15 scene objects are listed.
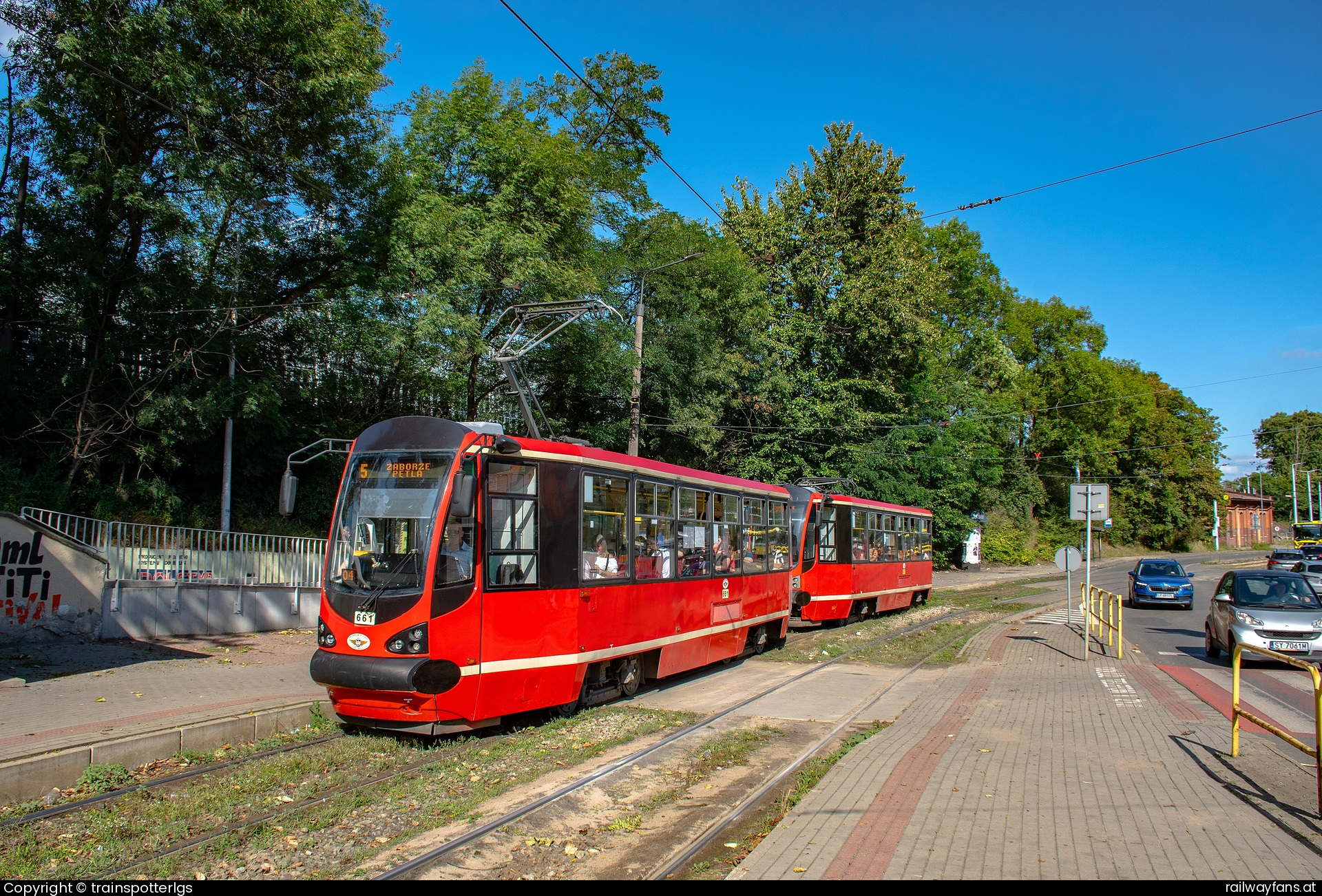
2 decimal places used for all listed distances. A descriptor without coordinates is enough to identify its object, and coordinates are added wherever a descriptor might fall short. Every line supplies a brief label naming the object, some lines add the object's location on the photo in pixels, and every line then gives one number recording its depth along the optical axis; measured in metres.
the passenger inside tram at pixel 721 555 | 13.27
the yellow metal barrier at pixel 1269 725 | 6.01
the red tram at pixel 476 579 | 7.95
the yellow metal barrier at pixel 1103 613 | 14.95
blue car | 26.91
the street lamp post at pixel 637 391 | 18.19
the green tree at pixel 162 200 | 15.76
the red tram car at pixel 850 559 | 20.03
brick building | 93.88
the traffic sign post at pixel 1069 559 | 16.64
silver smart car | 13.51
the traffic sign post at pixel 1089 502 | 15.83
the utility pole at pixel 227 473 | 18.14
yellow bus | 53.50
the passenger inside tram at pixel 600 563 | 9.71
